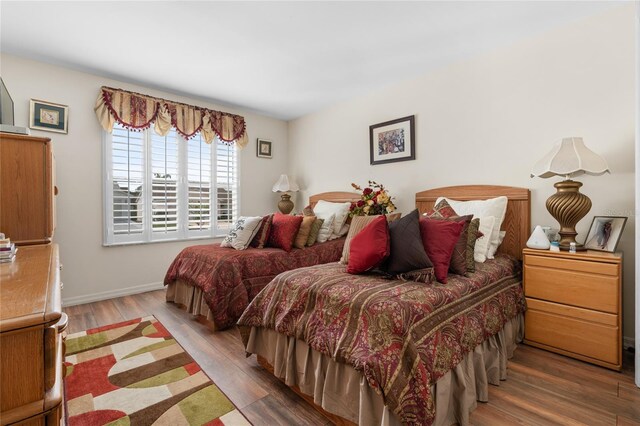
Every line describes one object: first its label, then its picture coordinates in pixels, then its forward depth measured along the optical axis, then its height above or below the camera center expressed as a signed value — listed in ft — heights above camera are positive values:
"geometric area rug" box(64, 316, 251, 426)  5.20 -3.49
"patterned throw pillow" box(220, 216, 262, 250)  10.34 -0.78
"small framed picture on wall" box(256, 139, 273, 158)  15.94 +3.35
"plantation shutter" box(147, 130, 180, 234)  12.55 +1.22
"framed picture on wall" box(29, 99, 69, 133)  10.03 +3.27
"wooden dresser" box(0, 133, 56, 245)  5.66 +0.45
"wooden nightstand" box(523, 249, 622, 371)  6.39 -2.14
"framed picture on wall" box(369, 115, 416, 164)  11.55 +2.79
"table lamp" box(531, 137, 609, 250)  6.85 +0.86
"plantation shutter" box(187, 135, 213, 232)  13.56 +1.30
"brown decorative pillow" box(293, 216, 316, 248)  10.93 -0.82
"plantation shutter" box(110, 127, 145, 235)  11.71 +1.19
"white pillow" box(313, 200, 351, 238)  12.28 -0.11
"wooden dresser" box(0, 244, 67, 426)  2.03 -1.05
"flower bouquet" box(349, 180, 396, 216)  11.17 +0.23
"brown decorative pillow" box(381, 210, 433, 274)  5.90 -0.77
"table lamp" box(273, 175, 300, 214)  15.64 +1.12
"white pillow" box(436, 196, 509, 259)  8.36 -0.01
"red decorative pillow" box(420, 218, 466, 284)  5.98 -0.64
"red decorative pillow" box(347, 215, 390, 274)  6.15 -0.77
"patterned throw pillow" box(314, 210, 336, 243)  11.80 -0.77
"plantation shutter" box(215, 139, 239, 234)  14.51 +1.29
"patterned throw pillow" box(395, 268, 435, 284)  5.82 -1.28
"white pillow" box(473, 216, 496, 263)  7.75 -0.78
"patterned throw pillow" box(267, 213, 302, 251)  10.52 -0.72
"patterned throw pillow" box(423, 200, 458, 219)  7.67 -0.05
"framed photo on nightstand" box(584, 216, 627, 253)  6.96 -0.56
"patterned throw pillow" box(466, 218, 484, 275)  6.71 -0.69
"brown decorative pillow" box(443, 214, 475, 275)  6.46 -0.97
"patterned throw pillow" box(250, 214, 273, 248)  10.64 -0.86
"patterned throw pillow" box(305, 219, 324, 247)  11.25 -0.81
